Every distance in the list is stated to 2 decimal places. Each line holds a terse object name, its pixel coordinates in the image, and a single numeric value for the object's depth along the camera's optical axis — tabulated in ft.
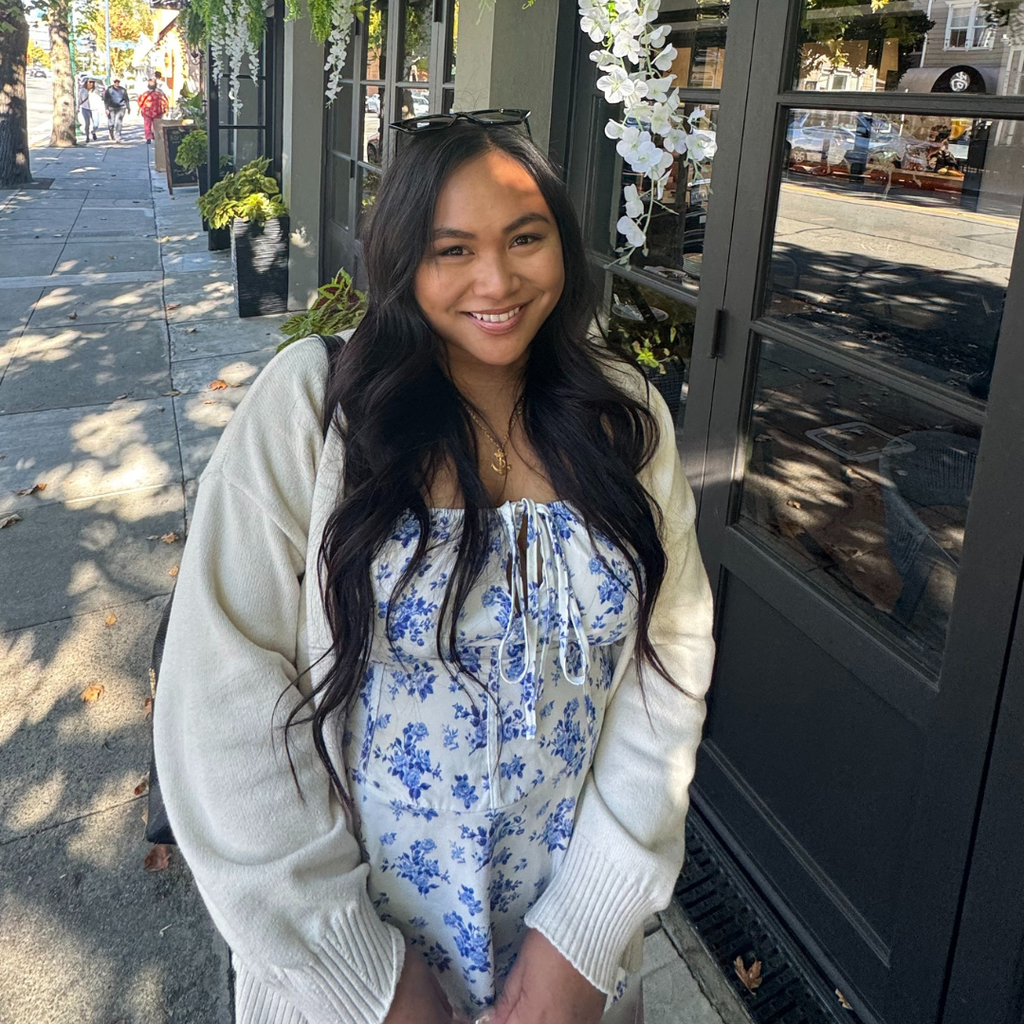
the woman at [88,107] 104.99
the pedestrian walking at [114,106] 110.22
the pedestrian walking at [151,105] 94.84
